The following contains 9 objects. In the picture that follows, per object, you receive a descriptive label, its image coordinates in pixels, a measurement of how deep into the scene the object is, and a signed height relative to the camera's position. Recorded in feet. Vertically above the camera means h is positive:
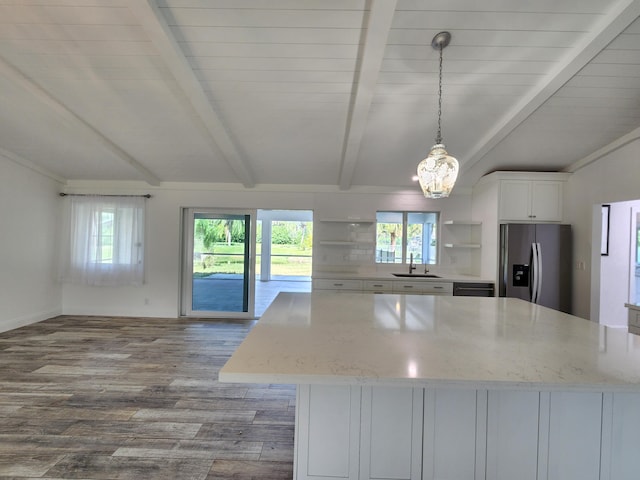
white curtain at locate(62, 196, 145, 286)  16.10 -0.30
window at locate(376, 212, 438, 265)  16.51 +0.42
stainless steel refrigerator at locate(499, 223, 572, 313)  12.74 -0.65
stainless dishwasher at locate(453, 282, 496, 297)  13.73 -1.92
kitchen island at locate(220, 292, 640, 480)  4.38 -2.54
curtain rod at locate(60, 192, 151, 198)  16.16 +1.99
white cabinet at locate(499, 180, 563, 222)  13.56 +2.00
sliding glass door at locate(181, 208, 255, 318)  16.88 -1.21
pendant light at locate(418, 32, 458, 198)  6.51 +1.49
